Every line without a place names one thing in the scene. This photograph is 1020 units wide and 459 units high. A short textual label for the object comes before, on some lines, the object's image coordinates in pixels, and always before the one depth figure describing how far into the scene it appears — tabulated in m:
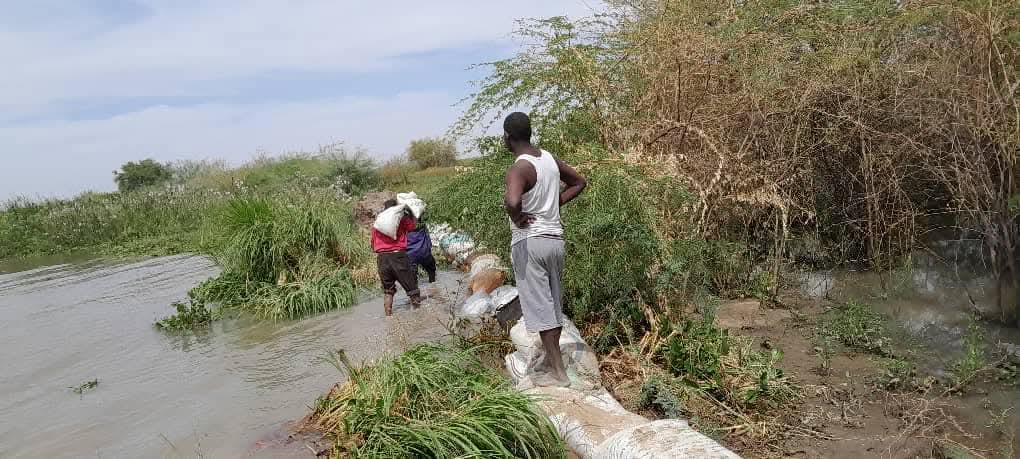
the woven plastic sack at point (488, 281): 7.24
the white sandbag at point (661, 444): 2.97
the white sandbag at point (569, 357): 4.30
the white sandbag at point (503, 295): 5.61
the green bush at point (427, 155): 28.72
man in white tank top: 4.05
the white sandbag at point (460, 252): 9.96
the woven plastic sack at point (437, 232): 10.78
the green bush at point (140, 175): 35.47
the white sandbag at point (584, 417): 3.49
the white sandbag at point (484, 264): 8.01
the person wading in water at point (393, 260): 7.67
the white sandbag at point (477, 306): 6.56
